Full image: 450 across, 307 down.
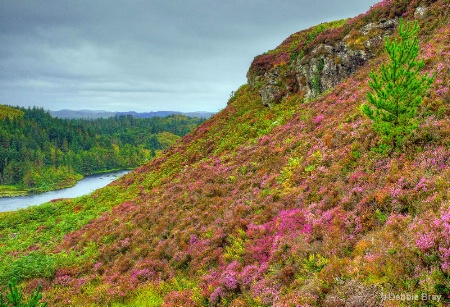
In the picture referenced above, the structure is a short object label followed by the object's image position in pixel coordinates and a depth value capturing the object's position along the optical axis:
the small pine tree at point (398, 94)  9.59
